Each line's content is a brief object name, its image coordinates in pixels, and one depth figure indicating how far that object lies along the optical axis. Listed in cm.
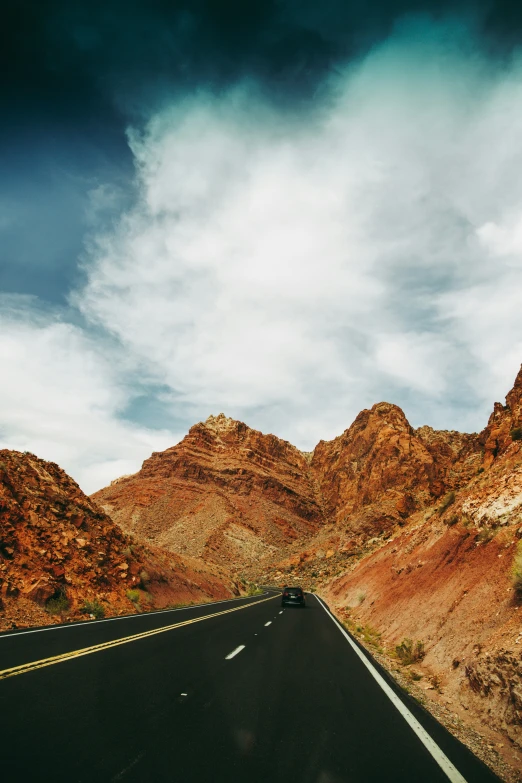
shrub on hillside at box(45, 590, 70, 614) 1741
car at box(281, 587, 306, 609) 2800
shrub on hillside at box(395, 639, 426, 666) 1113
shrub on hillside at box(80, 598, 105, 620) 1862
